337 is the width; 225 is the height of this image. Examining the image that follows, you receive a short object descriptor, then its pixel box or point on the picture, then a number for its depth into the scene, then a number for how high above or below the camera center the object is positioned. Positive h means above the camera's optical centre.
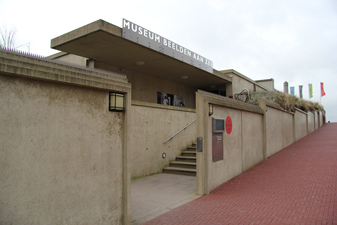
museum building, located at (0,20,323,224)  2.98 -0.03
